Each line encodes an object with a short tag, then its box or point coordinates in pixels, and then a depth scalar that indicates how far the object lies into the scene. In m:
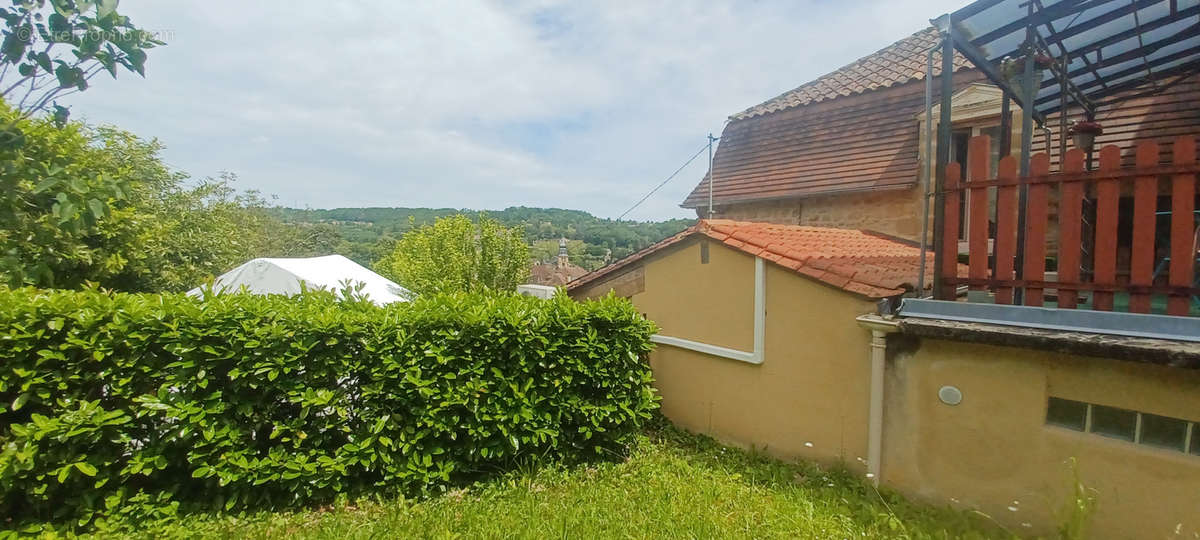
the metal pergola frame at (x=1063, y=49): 4.05
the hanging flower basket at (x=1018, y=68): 4.18
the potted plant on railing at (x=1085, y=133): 5.25
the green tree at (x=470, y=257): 11.34
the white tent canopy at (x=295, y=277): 8.52
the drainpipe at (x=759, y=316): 5.49
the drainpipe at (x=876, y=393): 4.40
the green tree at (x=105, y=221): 2.75
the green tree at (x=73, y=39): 2.08
